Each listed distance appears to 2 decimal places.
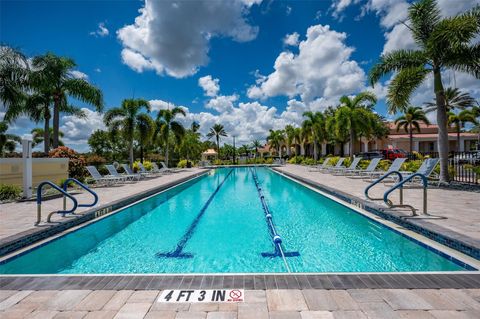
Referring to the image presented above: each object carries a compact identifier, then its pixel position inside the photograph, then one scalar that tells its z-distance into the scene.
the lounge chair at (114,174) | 14.20
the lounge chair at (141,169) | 18.59
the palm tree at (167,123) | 26.22
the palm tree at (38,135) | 38.88
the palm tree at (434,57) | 9.45
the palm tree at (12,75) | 11.52
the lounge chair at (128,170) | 16.02
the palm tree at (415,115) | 34.09
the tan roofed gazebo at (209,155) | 54.34
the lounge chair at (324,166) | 20.33
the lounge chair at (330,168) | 18.05
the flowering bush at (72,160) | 13.40
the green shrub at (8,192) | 8.66
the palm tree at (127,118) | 19.83
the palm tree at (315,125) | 30.77
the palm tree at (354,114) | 21.41
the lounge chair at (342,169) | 15.98
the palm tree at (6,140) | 31.82
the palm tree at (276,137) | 50.75
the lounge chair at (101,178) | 12.62
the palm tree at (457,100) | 30.81
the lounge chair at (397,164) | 11.18
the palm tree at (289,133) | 42.06
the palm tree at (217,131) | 48.62
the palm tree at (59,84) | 15.07
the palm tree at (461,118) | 33.38
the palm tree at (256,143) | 64.69
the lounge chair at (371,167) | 13.38
